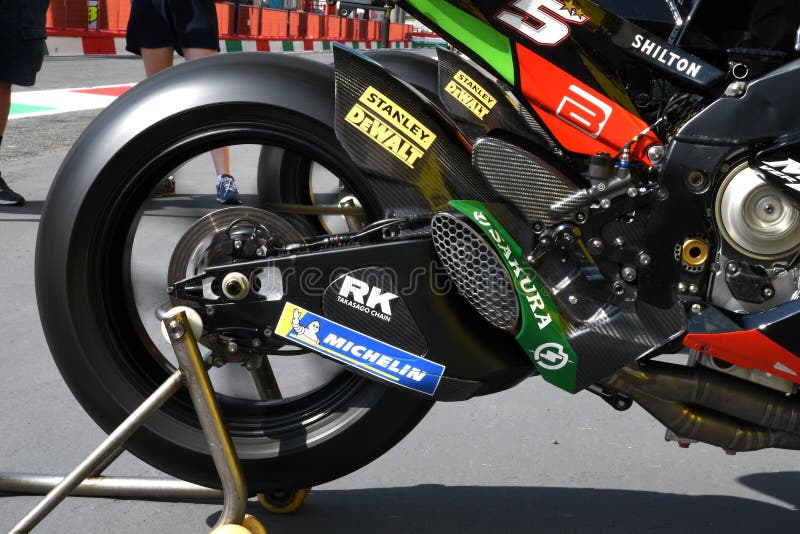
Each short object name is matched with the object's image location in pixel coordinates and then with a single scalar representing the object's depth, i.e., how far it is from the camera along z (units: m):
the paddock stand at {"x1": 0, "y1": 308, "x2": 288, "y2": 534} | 1.98
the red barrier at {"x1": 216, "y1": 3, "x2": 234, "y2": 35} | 21.19
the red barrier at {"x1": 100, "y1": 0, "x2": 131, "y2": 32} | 18.03
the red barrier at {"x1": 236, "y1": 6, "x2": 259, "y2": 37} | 22.08
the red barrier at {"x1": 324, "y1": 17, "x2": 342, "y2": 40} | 28.86
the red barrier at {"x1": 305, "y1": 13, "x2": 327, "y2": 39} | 27.03
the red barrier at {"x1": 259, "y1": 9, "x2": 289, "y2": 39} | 23.64
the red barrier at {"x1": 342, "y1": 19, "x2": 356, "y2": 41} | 30.06
